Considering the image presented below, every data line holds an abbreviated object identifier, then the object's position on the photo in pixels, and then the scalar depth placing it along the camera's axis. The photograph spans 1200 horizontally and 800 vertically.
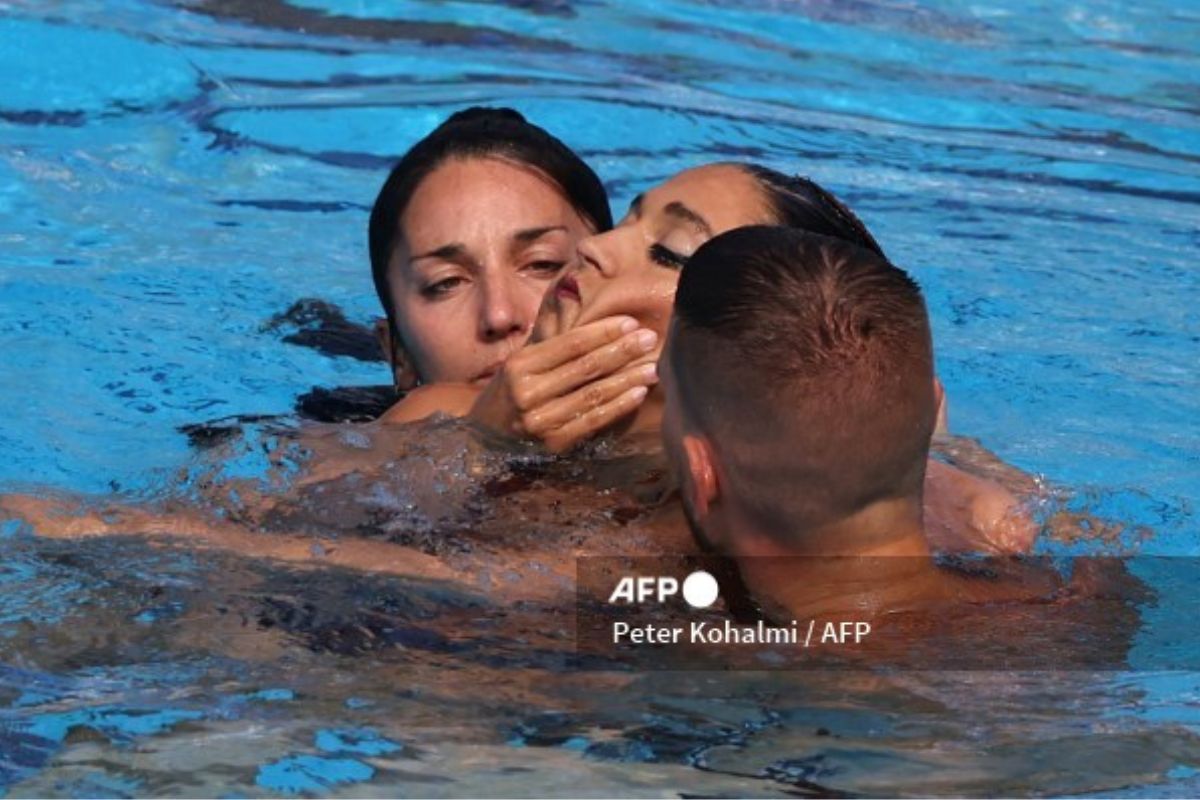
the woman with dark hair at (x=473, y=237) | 8.95
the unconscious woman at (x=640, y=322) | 7.53
